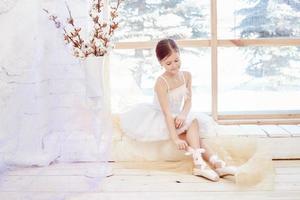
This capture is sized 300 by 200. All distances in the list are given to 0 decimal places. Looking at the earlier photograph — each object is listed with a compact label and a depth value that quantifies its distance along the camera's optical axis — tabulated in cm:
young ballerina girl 241
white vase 230
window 275
